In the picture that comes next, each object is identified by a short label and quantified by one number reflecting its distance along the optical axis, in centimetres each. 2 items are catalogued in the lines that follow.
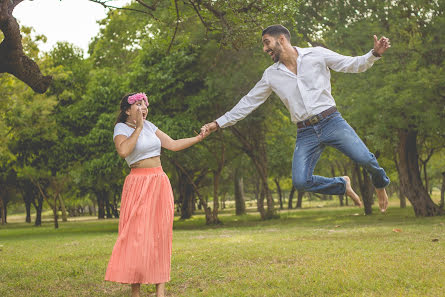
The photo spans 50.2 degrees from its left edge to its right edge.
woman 593
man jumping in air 588
